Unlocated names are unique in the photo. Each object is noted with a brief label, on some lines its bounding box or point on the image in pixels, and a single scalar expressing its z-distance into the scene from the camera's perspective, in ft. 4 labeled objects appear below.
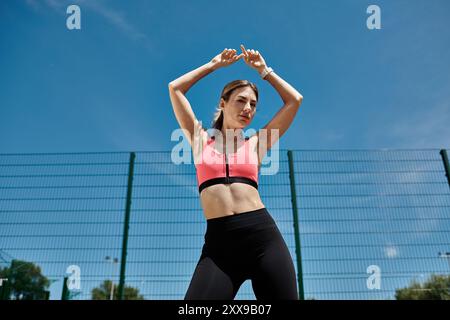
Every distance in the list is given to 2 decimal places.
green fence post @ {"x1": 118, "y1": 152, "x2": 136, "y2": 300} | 18.92
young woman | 6.30
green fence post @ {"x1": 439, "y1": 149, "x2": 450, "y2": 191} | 21.69
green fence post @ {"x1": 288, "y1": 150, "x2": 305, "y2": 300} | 18.79
